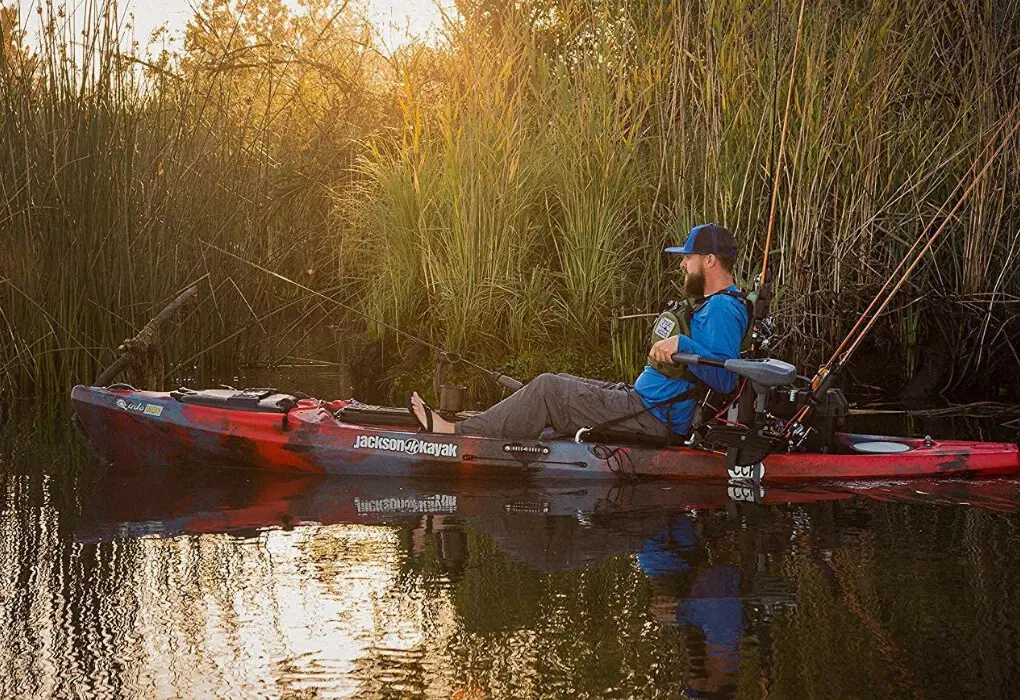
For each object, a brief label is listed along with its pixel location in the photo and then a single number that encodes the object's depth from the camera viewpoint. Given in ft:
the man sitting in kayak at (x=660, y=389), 22.41
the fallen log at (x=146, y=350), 27.63
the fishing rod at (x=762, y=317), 22.24
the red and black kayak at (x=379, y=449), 23.57
